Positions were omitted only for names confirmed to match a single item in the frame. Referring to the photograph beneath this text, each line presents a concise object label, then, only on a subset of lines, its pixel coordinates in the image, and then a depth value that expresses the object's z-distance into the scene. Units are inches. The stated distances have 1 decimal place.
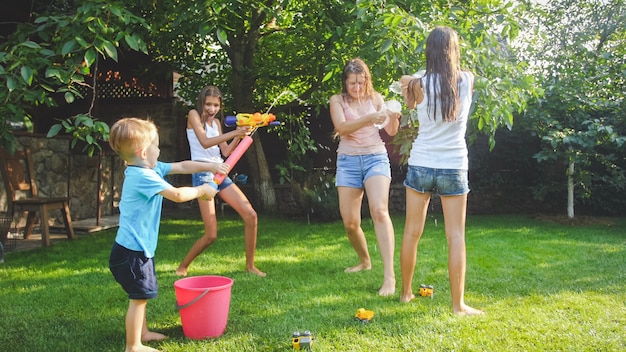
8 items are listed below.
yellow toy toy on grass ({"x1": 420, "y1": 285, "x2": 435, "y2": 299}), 122.0
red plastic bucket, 94.7
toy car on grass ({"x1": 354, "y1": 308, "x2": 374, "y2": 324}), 103.0
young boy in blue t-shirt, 88.2
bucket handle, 93.7
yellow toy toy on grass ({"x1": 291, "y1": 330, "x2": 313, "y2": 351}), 88.7
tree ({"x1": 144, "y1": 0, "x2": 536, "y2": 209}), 152.6
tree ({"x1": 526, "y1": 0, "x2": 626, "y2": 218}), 262.8
